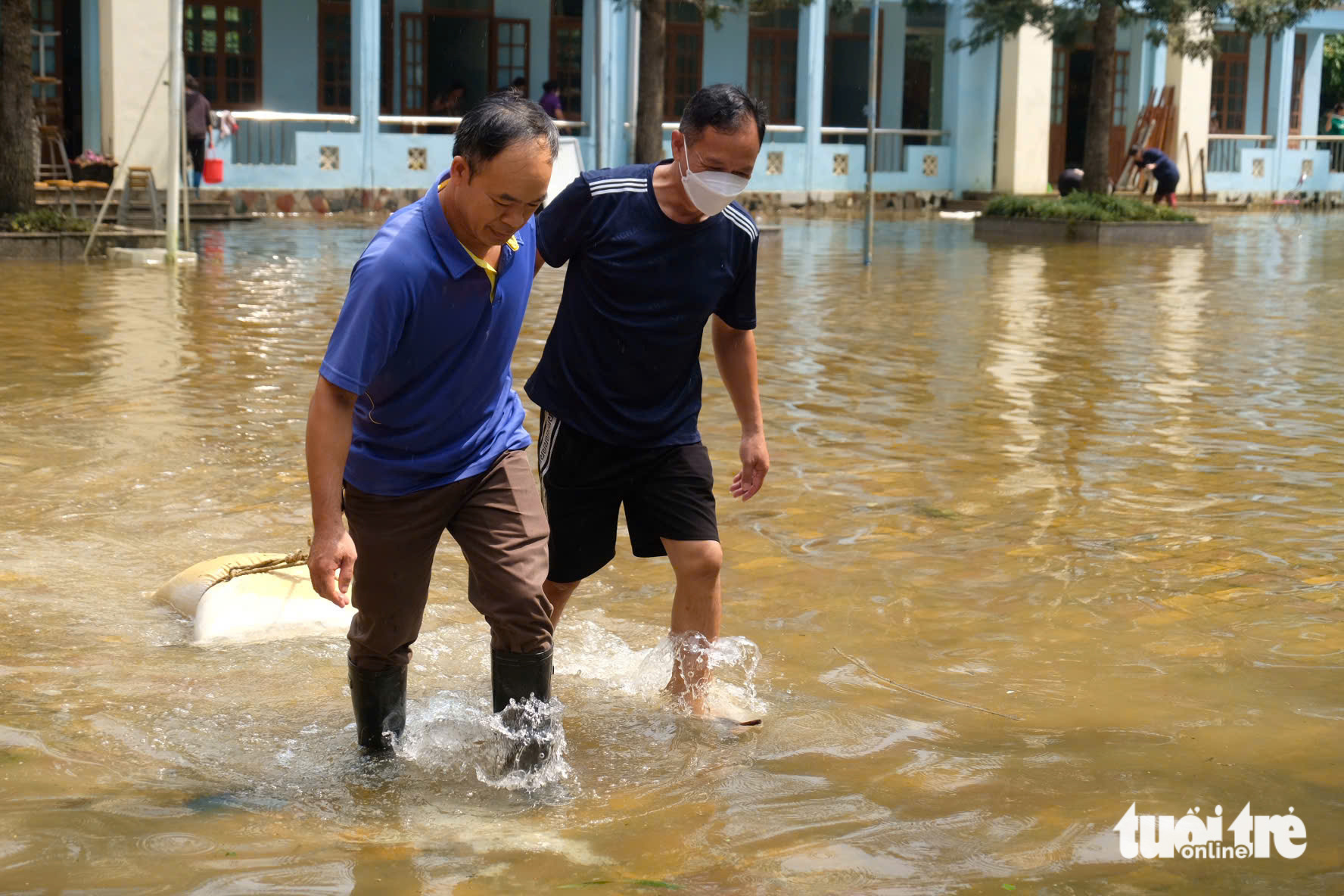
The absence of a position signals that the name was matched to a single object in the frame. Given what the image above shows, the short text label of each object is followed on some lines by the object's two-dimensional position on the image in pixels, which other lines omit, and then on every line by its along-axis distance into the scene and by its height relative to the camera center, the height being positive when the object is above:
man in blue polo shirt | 3.30 -0.47
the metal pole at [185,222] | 16.77 -0.12
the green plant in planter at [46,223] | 16.36 -0.15
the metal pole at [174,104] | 14.66 +1.01
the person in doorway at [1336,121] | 35.19 +2.46
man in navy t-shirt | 4.01 -0.33
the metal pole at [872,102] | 15.60 +1.29
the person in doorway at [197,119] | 22.12 +1.30
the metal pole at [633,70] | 26.23 +2.53
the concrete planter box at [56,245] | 16.23 -0.38
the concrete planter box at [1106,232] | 22.61 -0.06
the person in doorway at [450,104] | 27.16 +1.92
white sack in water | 4.88 -1.22
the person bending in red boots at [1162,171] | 25.67 +0.94
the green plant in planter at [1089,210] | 22.95 +0.27
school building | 24.25 +2.43
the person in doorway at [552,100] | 26.78 +2.00
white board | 20.17 +0.70
